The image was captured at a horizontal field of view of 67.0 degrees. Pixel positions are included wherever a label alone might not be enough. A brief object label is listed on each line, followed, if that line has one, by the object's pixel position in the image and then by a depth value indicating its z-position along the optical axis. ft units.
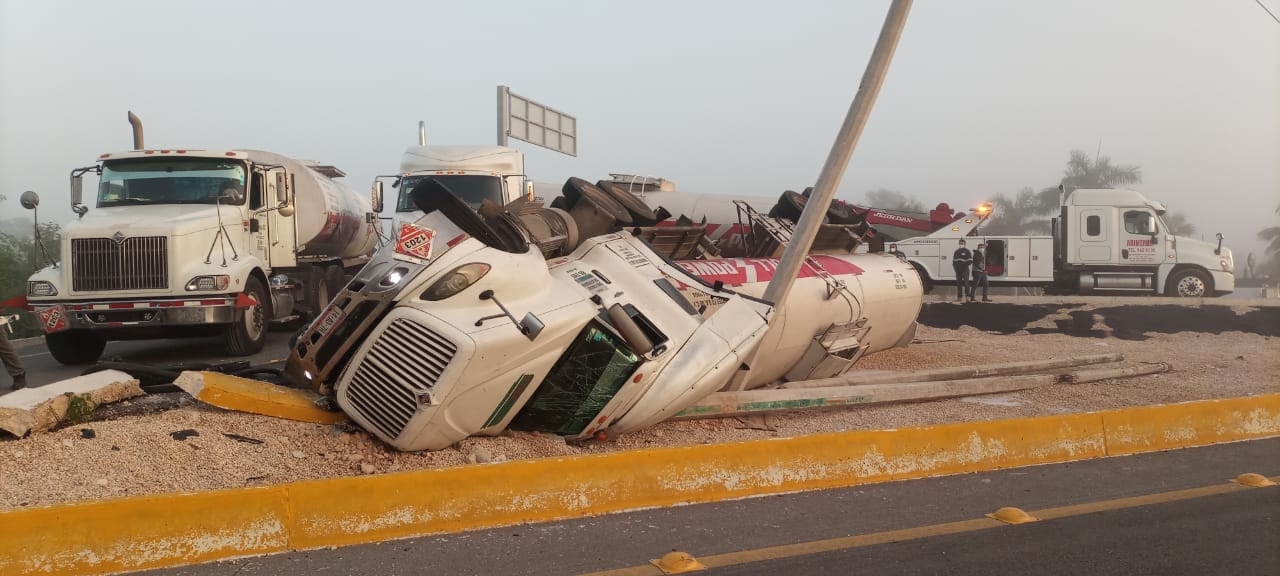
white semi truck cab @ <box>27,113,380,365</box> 35.63
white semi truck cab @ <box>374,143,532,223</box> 56.80
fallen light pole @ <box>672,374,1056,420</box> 24.29
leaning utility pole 24.43
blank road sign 84.74
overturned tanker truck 18.63
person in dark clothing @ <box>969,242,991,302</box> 75.00
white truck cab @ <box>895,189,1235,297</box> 82.84
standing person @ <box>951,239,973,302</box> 77.15
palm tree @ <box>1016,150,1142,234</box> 192.65
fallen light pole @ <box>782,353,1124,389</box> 29.07
